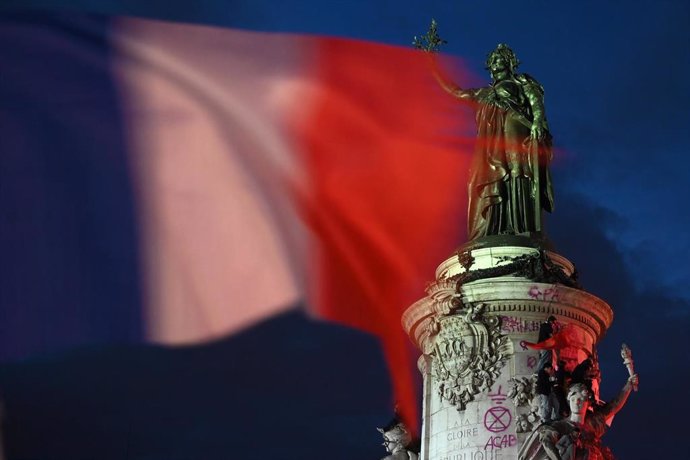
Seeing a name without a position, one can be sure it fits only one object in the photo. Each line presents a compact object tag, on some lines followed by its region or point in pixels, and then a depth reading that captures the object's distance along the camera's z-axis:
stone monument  25.39
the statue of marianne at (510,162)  29.20
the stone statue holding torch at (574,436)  24.55
